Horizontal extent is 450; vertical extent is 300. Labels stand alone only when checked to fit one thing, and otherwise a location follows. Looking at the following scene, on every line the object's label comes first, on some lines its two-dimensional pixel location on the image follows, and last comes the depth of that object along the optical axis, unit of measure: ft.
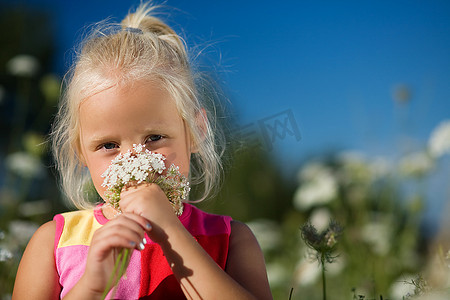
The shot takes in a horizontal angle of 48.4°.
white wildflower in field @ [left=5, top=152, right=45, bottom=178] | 15.72
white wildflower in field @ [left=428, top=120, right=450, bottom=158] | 13.17
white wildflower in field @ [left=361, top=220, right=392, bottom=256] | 13.56
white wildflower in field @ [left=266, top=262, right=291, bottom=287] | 14.35
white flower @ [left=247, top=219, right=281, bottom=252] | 15.80
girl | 4.99
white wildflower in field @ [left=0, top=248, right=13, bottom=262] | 6.96
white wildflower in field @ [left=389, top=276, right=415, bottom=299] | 9.89
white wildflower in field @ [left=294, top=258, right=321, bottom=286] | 12.29
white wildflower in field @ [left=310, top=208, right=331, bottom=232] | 14.97
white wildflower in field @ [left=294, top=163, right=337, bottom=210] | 14.70
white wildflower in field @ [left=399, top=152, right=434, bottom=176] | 13.24
